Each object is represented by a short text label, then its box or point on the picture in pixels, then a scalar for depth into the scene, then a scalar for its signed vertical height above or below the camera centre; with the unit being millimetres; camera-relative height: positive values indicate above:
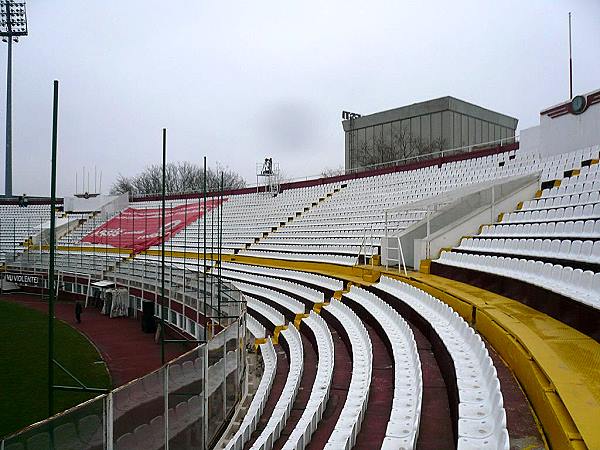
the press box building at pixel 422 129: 36938 +8478
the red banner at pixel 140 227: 22844 +462
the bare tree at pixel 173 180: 55250 +6432
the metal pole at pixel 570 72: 15703 +5268
